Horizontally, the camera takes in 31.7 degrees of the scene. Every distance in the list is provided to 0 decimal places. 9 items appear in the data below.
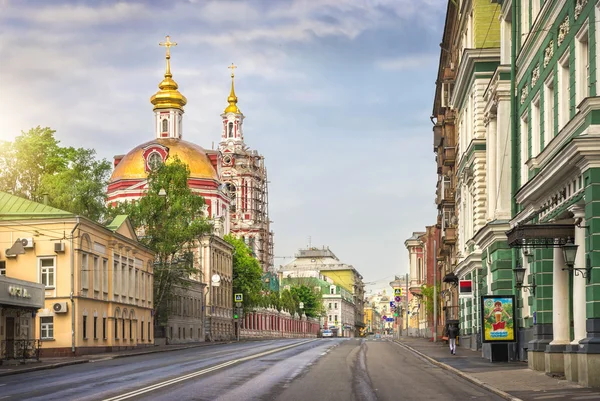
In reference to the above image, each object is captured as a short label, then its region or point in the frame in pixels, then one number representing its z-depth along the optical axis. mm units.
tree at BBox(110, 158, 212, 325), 71625
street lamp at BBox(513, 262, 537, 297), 28948
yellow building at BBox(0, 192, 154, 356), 52125
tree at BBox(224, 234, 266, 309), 113500
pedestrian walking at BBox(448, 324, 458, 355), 43531
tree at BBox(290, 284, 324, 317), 172138
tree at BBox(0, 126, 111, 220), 75188
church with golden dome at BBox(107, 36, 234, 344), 91125
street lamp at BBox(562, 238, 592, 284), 21717
